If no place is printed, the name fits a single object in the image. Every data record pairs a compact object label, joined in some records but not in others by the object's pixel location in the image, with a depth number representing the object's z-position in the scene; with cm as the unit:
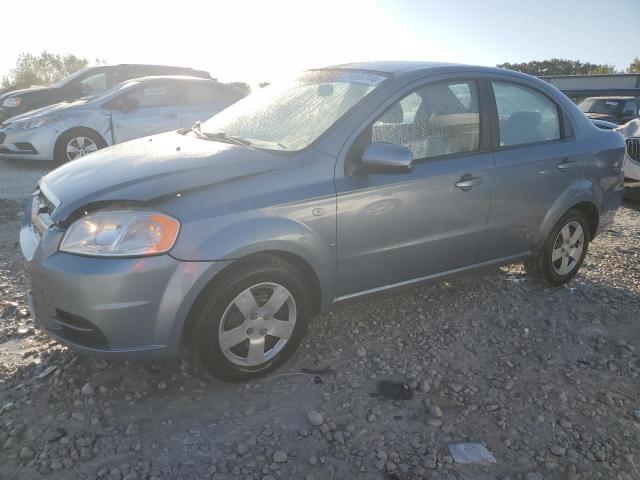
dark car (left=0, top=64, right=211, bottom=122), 964
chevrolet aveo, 241
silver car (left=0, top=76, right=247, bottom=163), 754
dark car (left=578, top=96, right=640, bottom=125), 1310
